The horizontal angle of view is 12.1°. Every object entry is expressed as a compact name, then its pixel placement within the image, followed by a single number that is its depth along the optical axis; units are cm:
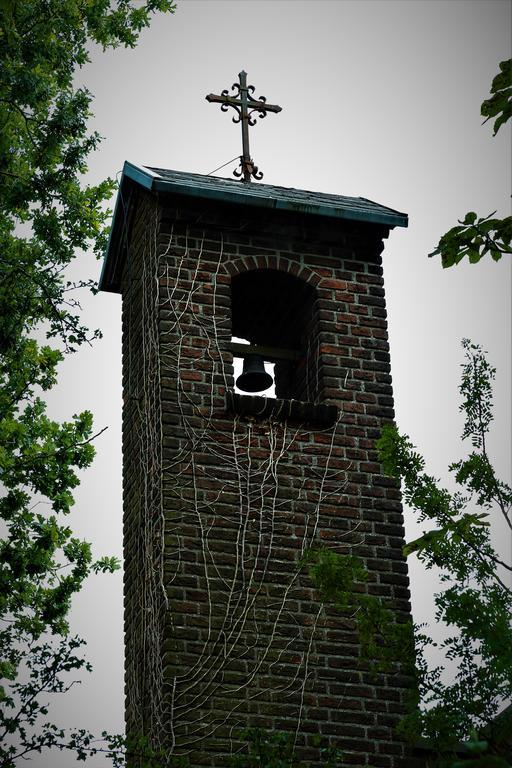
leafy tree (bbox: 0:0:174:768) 2002
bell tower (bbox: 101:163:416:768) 1386
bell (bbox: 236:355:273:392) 1684
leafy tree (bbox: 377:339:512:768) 976
